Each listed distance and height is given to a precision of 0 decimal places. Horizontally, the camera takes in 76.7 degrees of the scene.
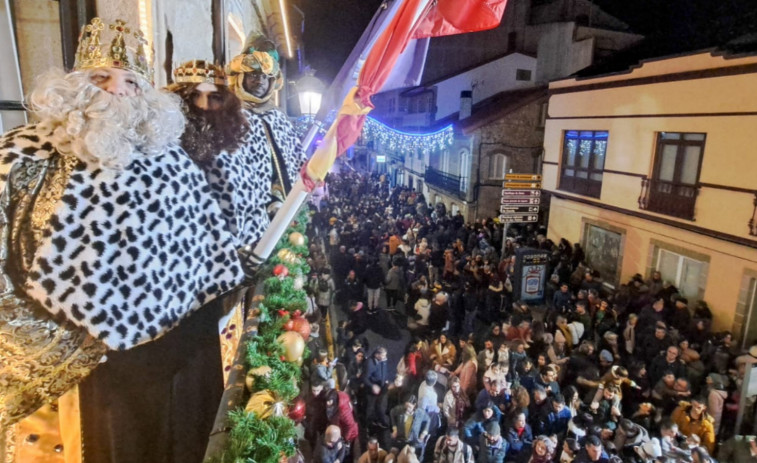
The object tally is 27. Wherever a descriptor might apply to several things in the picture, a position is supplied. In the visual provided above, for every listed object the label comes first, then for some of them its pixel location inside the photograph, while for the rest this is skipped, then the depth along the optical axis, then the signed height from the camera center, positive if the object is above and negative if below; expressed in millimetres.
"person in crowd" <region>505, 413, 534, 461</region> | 5918 -3495
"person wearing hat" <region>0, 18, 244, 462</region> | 1966 -494
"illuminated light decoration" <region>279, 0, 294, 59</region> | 12122 +3436
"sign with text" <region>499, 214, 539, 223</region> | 12750 -1693
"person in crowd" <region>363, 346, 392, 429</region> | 6703 -3364
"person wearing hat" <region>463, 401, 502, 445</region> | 5922 -3343
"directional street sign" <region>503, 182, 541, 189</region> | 12688 -821
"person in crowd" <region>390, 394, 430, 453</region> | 5832 -3366
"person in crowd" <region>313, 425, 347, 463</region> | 5125 -3217
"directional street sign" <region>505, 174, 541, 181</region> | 12641 -602
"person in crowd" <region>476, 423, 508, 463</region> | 5664 -3443
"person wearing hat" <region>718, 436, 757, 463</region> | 5503 -3351
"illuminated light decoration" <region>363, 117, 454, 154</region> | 24728 +672
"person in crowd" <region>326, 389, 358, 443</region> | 5676 -3121
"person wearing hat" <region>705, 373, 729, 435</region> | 6672 -3323
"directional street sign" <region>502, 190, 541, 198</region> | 12648 -1030
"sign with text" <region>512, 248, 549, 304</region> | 11352 -2826
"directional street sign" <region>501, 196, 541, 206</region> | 12656 -1239
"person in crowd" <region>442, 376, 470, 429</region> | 6383 -3391
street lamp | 14195 +1586
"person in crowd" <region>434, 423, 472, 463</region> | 5426 -3373
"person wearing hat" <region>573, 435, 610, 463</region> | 5254 -3245
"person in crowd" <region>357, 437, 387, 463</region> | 5426 -3431
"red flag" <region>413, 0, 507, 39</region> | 3510 +996
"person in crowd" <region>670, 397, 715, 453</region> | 5965 -3271
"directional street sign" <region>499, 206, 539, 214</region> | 12734 -1460
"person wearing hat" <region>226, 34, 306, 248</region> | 3439 +121
